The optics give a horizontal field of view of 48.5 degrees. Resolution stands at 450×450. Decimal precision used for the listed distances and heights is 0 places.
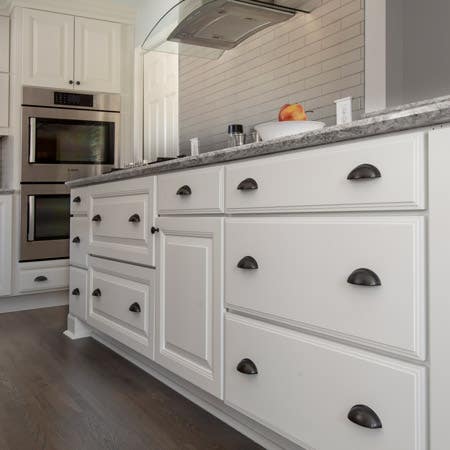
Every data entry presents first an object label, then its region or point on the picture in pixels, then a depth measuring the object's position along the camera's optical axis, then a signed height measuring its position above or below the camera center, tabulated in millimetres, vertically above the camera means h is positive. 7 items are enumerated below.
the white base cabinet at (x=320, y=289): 952 -156
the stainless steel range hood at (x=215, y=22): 2232 +973
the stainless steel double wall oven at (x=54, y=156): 3717 +530
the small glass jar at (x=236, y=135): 2396 +434
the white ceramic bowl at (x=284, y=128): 1681 +332
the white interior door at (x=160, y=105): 3639 +920
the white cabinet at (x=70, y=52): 3775 +1357
